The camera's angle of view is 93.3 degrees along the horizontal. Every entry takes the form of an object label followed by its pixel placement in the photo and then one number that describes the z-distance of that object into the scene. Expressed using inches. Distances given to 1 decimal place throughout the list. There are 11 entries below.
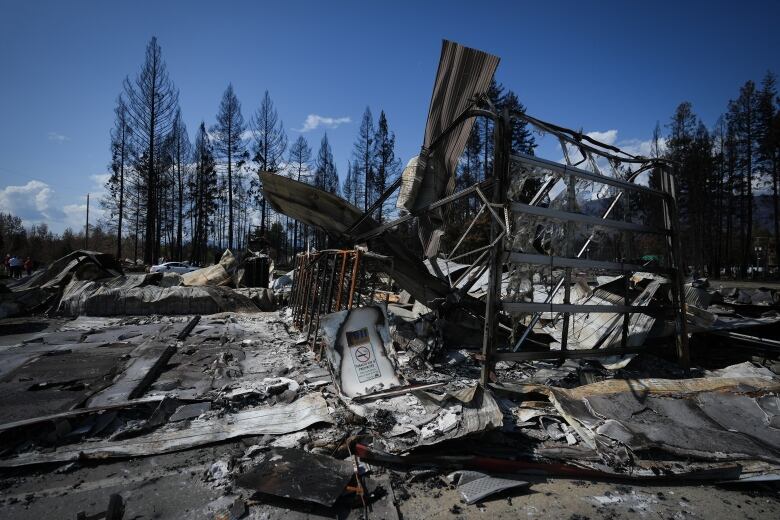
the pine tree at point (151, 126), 991.6
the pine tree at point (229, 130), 1163.3
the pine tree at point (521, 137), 1040.8
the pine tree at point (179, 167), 1322.6
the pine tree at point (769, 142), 1081.4
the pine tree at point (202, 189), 1331.2
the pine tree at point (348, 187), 1585.9
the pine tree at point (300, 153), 1350.9
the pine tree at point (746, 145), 1134.4
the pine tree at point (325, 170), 1553.3
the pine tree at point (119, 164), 1144.8
